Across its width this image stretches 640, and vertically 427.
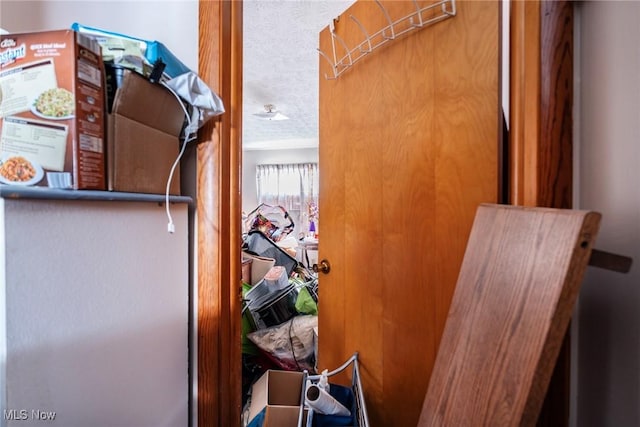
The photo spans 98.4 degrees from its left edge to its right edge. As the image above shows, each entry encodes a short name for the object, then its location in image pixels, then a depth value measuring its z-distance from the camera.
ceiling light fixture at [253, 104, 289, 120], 3.44
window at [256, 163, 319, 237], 5.38
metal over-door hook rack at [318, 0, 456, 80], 0.81
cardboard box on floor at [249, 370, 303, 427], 1.28
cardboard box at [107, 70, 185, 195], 0.61
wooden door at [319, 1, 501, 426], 0.76
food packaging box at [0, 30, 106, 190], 0.53
